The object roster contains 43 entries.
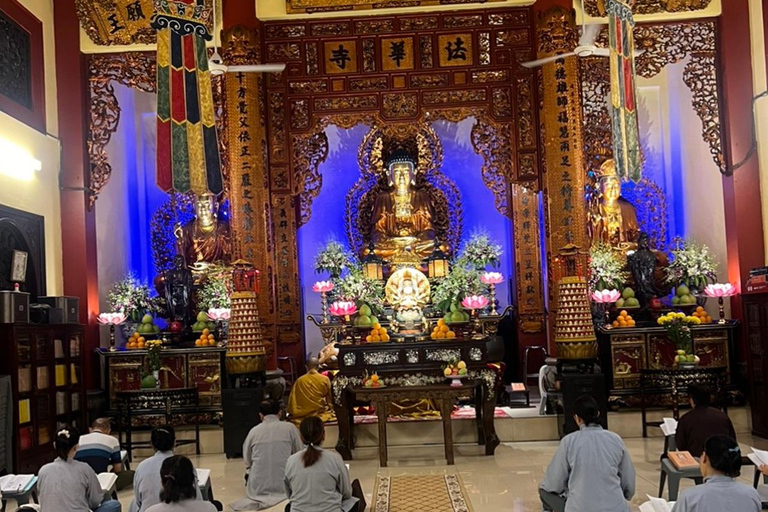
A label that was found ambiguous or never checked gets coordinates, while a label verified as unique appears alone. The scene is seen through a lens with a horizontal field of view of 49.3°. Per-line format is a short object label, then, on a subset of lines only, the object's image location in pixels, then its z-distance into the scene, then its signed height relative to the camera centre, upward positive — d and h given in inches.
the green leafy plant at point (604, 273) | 389.4 +6.5
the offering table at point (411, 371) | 321.4 -30.4
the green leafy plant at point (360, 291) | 406.9 +3.3
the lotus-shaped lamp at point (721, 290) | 364.2 -3.9
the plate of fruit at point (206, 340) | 371.6 -15.9
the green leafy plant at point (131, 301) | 400.8 +3.4
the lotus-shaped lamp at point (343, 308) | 386.0 -4.6
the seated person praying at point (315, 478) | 170.7 -36.9
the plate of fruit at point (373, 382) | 314.2 -32.5
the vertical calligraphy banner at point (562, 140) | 357.1 +63.6
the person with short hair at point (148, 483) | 171.8 -36.3
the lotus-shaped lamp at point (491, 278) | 420.2 +6.9
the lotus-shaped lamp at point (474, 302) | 384.2 -4.6
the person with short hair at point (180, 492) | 135.3 -30.2
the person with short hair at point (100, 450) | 239.6 -40.7
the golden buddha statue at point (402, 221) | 466.3 +42.1
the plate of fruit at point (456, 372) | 313.4 -30.2
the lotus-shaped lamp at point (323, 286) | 426.6 +6.6
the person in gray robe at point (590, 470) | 158.6 -35.3
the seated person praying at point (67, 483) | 176.2 -36.7
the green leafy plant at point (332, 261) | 442.3 +19.9
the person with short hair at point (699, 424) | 200.1 -34.4
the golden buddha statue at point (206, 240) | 436.5 +33.9
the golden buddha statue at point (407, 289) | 399.9 +3.2
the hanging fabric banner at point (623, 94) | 257.9 +59.7
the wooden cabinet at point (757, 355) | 327.3 -30.3
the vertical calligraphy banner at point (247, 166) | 365.7 +59.8
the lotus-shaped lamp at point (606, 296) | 376.8 -4.2
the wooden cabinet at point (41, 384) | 287.7 -26.9
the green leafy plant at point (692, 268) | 388.8 +6.7
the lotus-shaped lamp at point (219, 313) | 386.8 -4.4
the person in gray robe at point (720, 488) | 122.5 -30.7
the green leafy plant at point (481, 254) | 443.2 +20.1
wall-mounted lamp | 318.3 +59.5
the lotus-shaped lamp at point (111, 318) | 374.6 -4.3
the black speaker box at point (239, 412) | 335.6 -43.8
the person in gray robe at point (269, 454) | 226.5 -41.7
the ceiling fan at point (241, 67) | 359.7 +102.4
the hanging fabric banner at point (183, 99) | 286.4 +71.1
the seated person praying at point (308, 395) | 302.0 -34.4
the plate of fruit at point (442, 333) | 345.4 -16.3
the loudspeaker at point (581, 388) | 334.6 -40.5
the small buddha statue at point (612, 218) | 425.1 +34.7
